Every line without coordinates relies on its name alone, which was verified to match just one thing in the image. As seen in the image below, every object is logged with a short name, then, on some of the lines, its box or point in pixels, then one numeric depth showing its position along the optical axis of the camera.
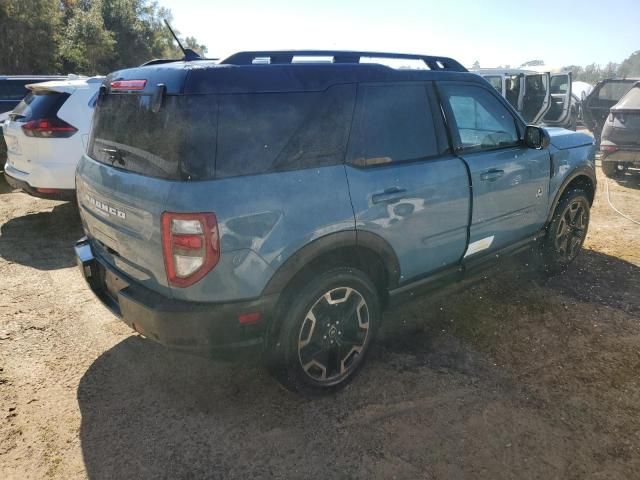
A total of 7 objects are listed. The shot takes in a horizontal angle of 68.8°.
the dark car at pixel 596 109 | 11.98
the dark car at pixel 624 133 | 7.92
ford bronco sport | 2.18
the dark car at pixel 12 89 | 8.46
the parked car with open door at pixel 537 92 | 11.42
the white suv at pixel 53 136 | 5.29
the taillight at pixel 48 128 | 5.26
